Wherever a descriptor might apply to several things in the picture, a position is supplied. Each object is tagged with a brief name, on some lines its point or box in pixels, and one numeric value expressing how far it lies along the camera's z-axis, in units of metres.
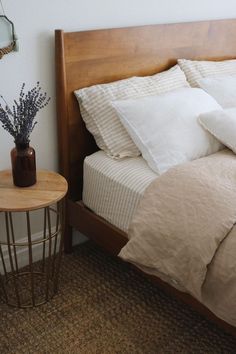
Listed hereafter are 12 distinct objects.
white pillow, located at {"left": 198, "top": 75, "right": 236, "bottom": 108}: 2.29
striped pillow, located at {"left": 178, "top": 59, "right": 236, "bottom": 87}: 2.38
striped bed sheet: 1.86
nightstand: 1.73
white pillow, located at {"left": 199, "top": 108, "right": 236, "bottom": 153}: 1.96
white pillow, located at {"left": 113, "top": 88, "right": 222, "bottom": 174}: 1.92
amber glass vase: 1.76
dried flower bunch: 1.72
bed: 1.99
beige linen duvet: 1.47
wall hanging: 1.80
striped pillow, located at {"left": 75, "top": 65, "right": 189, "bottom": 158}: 2.04
